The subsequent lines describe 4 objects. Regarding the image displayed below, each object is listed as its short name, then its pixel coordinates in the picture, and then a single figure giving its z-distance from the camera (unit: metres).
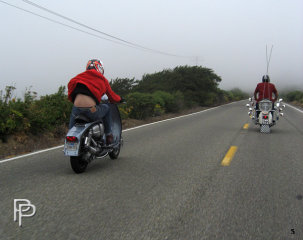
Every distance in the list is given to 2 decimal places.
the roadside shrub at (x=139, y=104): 16.83
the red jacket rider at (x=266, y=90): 11.48
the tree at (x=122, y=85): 40.96
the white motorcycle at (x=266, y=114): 11.09
